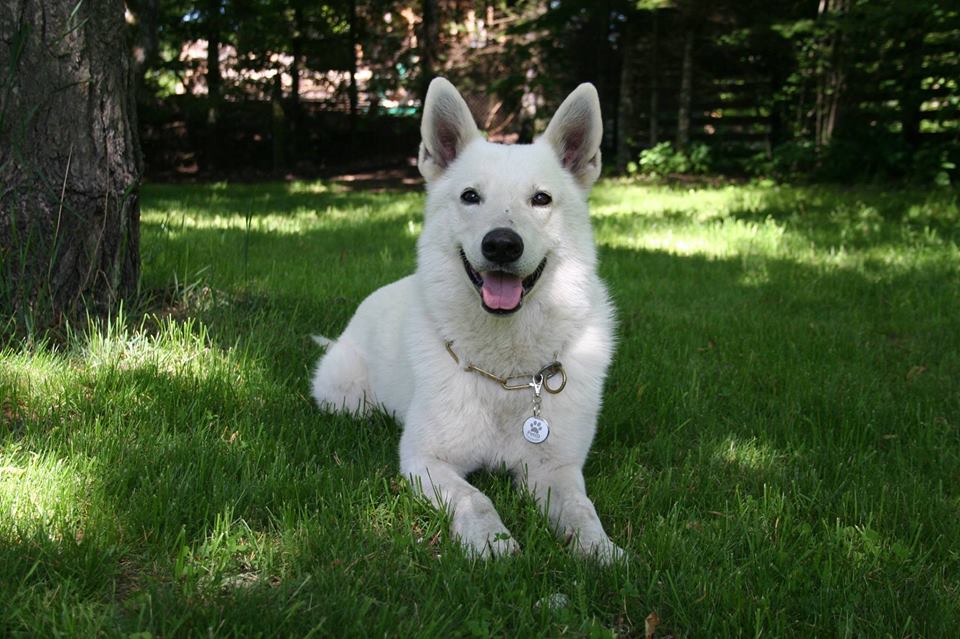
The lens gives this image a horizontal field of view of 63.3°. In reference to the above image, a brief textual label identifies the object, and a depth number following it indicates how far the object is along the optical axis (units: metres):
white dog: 2.73
